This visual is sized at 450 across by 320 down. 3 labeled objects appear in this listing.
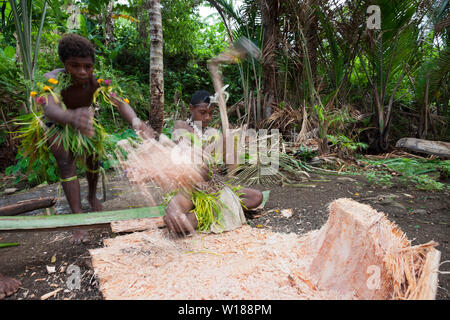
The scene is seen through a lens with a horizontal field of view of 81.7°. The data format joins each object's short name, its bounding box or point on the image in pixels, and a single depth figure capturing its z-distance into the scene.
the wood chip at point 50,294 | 1.27
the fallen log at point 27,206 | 1.72
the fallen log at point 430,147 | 2.55
